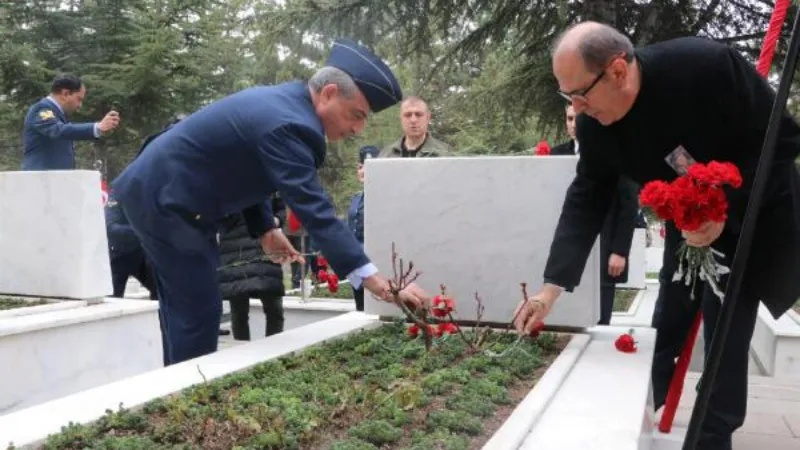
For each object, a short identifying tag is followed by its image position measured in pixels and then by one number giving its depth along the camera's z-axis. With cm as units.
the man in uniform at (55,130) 640
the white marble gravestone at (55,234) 521
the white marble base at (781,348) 532
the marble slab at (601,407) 198
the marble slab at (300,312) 691
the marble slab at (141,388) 207
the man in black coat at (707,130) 242
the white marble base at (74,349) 444
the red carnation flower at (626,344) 314
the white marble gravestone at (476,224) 356
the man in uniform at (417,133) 505
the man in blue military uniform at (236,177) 281
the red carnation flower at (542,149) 443
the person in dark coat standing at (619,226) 463
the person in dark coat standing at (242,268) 502
